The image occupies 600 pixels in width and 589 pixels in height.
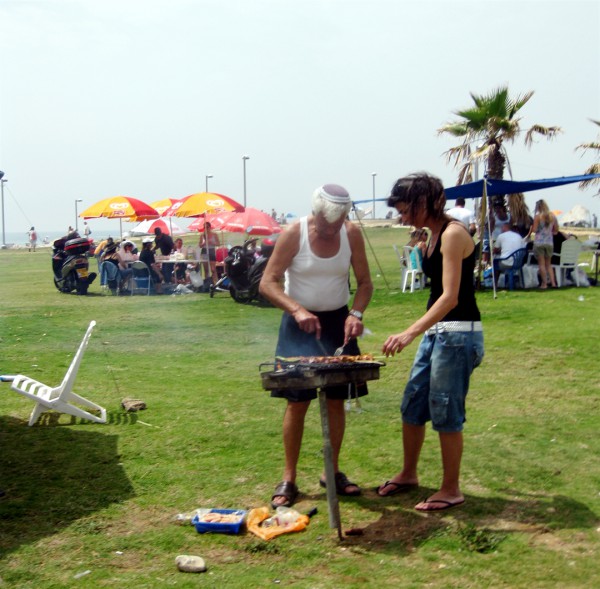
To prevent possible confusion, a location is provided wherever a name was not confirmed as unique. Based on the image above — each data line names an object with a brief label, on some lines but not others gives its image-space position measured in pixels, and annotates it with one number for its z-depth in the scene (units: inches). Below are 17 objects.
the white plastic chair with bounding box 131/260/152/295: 738.8
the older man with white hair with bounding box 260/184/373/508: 180.7
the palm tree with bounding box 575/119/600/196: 841.3
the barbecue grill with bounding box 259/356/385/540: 161.2
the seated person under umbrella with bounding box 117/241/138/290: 740.3
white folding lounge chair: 256.1
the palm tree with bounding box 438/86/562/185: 781.9
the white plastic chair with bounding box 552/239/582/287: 620.4
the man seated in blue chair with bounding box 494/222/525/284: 617.0
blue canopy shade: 625.6
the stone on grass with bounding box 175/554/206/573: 151.4
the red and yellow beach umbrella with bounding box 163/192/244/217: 752.3
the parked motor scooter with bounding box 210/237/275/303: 608.7
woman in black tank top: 169.6
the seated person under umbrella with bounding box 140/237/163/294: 746.8
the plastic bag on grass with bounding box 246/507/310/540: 168.6
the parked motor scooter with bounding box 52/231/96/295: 741.3
